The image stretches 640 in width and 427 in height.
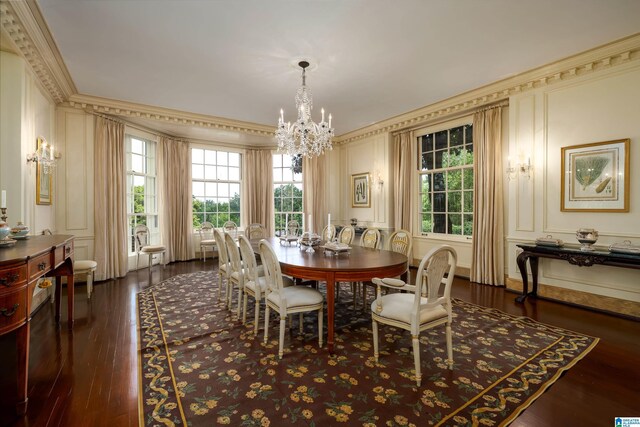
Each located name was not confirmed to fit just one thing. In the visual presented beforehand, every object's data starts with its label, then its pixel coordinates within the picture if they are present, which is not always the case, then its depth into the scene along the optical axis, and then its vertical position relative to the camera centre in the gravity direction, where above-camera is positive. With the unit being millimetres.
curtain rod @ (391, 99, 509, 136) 4521 +1690
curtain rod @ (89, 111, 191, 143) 4926 +1640
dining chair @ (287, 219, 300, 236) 4447 -306
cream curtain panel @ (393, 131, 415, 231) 6004 +617
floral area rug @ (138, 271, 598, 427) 1762 -1221
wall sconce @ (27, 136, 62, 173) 3492 +721
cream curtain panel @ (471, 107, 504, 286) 4547 +115
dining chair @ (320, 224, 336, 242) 3665 -315
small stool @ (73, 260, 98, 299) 3728 -739
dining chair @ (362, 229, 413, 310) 3490 -403
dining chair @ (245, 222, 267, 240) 5319 -381
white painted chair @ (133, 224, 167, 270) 5367 -644
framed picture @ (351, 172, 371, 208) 6852 +487
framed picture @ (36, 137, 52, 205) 3678 +417
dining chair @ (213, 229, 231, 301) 3580 -598
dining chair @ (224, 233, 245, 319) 3172 -664
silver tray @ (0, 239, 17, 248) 2150 -231
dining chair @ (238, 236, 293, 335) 2869 -724
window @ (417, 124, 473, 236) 5172 +570
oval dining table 2461 -484
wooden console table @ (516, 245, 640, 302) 3025 -545
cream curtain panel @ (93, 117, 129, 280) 4820 +190
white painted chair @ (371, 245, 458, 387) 2062 -749
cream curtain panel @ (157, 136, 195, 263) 6176 +269
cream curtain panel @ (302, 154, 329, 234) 7340 +558
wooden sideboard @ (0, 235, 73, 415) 1671 -475
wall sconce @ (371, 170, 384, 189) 6489 +728
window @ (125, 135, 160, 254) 5664 +522
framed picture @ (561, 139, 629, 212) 3350 +402
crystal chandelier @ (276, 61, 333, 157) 3611 +1025
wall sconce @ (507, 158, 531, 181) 4125 +584
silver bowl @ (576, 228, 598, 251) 3347 -319
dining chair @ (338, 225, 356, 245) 4402 -369
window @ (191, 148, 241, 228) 6855 +623
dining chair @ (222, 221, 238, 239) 6880 -374
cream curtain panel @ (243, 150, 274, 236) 7133 +602
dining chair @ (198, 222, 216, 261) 6534 -555
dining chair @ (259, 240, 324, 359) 2455 -768
